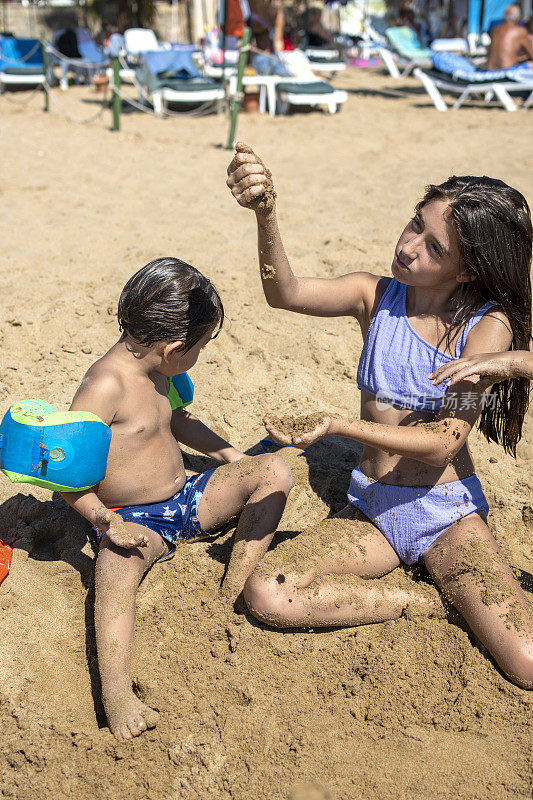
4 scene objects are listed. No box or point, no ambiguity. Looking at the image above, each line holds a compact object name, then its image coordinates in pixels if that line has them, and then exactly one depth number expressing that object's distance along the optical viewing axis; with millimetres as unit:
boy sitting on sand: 2281
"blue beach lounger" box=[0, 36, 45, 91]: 11312
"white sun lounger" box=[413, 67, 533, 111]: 10273
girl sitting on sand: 2195
